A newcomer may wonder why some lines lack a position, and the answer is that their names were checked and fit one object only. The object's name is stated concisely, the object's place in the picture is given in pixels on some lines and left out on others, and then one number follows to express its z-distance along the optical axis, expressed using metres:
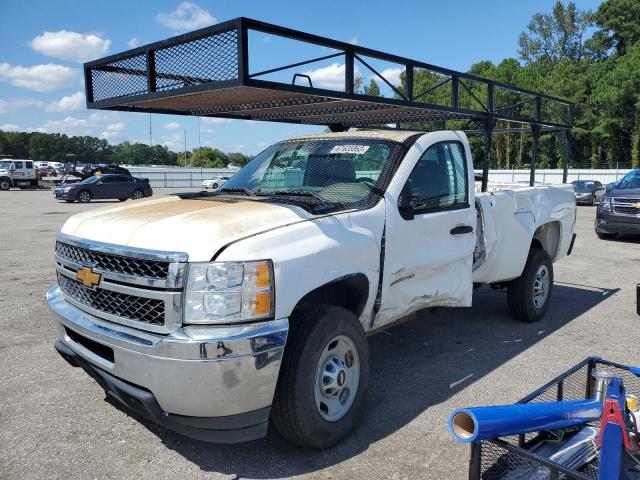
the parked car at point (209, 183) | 42.47
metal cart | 2.29
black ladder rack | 3.06
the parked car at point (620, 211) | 13.16
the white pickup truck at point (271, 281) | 2.82
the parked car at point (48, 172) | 62.84
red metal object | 2.30
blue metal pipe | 2.29
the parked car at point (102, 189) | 27.39
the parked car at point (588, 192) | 28.30
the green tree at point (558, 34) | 75.00
